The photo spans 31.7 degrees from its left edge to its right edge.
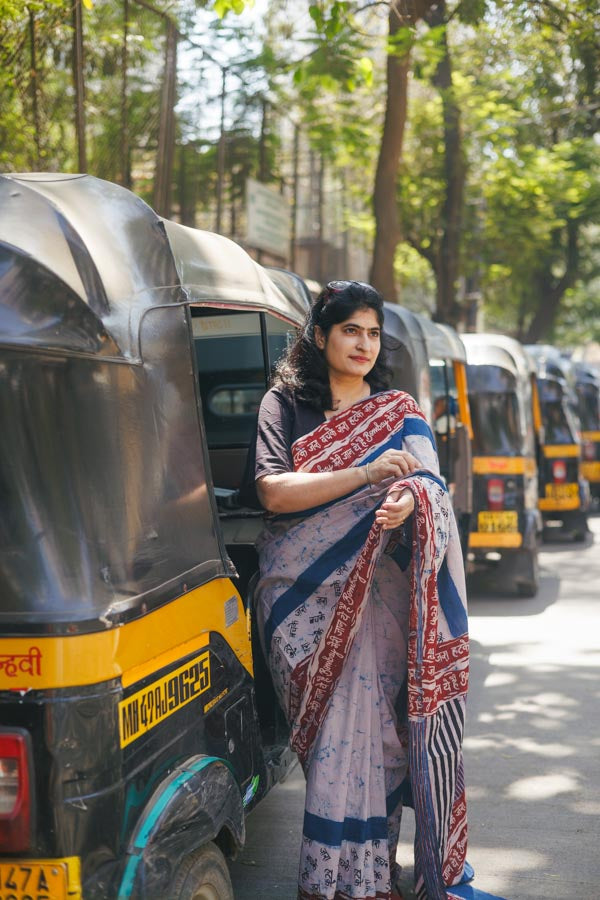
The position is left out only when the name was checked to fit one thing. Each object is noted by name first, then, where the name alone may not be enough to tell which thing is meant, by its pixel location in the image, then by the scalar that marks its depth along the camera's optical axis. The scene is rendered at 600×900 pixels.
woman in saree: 3.15
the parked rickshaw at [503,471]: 9.41
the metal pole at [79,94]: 6.45
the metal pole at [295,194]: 13.85
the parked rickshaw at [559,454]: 12.95
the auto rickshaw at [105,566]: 2.27
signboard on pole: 11.65
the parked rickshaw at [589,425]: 17.53
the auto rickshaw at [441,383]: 6.83
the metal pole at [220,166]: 10.61
